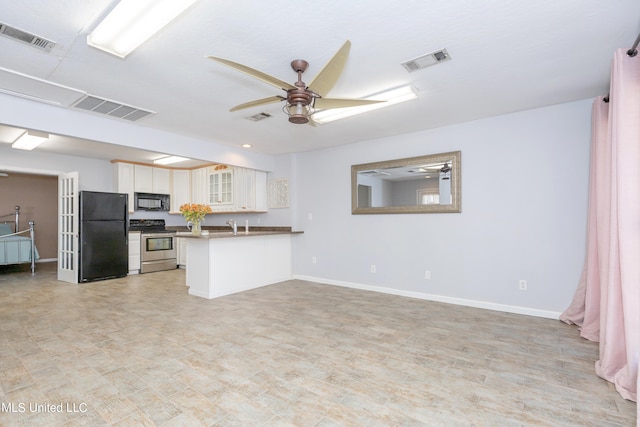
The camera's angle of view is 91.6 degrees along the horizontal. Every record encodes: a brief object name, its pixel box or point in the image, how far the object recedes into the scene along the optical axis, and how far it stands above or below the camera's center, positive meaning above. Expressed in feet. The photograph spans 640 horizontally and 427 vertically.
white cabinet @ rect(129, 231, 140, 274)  21.20 -2.76
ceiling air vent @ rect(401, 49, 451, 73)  8.20 +4.13
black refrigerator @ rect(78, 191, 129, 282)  18.42 -1.49
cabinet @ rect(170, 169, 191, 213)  25.08 +1.99
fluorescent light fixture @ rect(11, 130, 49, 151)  15.37 +3.82
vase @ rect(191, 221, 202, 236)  16.17 -0.84
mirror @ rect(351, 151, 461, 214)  14.32 +1.30
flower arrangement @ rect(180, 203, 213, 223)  16.06 +0.03
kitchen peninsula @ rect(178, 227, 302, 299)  15.02 -2.65
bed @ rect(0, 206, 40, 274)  20.75 -2.43
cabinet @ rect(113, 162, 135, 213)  22.12 +2.37
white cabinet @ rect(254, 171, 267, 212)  20.94 +1.39
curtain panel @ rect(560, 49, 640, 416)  6.88 -0.71
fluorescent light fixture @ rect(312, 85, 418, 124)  10.49 +4.00
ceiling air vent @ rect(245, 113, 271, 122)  12.64 +3.95
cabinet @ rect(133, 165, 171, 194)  23.04 +2.48
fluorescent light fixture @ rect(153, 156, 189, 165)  21.45 +3.67
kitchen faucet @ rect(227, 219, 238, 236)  17.07 -0.78
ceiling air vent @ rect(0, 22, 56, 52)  6.98 +4.10
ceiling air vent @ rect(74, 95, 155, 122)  10.96 +3.90
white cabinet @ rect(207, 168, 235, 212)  22.21 +1.64
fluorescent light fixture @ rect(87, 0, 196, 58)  6.12 +4.06
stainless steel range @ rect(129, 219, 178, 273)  21.71 -2.50
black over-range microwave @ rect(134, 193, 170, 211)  23.09 +0.78
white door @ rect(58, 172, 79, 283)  18.52 -0.97
